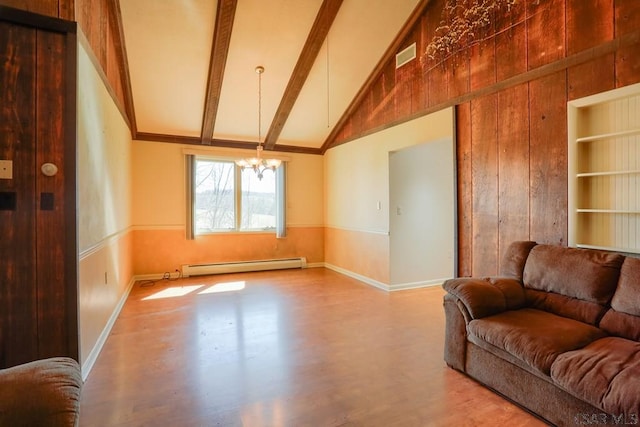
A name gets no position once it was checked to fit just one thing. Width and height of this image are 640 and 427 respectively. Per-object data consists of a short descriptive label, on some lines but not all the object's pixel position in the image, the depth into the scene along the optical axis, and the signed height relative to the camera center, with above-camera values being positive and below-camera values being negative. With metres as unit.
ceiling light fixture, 4.28 +0.68
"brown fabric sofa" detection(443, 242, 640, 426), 1.59 -0.78
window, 5.89 +0.25
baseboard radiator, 5.69 -1.06
